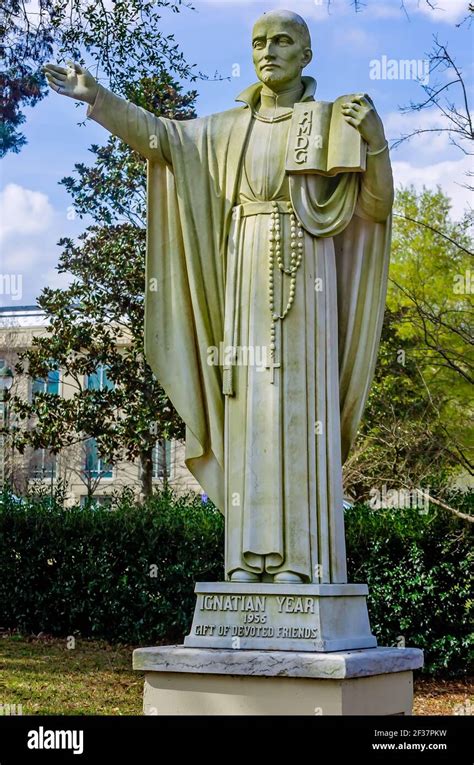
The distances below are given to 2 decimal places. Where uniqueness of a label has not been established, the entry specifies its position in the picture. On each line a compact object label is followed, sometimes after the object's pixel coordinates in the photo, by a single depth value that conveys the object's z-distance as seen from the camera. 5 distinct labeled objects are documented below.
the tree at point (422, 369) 13.34
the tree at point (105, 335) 16.03
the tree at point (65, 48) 11.05
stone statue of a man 6.39
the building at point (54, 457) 38.53
